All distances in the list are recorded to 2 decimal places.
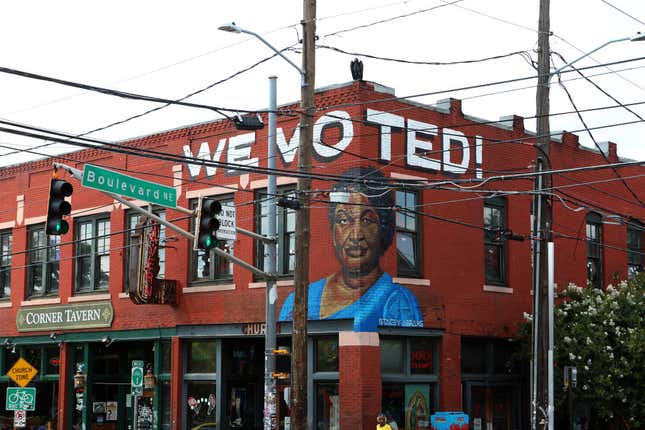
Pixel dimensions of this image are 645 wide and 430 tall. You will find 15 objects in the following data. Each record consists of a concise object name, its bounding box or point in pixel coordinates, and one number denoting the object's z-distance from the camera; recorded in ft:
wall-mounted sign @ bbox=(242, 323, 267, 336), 84.99
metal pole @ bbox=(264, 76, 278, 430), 66.54
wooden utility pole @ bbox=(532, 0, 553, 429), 70.33
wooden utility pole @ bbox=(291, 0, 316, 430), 63.62
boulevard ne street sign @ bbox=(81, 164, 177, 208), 58.65
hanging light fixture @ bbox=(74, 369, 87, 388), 102.12
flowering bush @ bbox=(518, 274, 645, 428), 82.07
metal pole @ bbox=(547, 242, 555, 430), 69.56
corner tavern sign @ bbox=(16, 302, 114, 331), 100.22
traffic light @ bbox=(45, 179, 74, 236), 56.29
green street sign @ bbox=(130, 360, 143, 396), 86.43
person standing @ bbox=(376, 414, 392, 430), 70.90
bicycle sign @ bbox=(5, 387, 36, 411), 81.92
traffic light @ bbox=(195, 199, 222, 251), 61.31
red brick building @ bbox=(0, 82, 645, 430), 80.94
